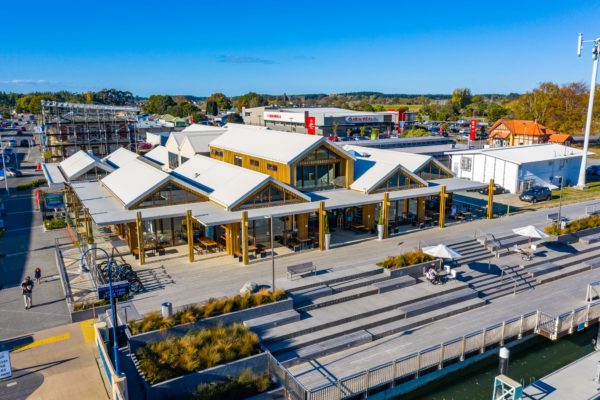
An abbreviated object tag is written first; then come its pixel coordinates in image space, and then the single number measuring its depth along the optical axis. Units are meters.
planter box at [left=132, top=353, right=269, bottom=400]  13.32
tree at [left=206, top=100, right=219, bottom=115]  150.75
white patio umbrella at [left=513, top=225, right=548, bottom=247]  24.41
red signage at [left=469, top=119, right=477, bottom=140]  59.71
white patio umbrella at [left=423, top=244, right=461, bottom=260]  21.16
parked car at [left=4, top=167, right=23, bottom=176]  55.96
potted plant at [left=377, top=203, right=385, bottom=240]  26.42
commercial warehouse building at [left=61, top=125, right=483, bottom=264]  23.91
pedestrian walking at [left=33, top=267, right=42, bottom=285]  21.98
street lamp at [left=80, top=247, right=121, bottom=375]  12.80
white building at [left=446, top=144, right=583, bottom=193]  41.03
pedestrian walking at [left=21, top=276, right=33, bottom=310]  19.39
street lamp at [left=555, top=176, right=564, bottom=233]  27.42
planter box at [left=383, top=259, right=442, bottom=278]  21.38
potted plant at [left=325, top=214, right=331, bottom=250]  24.82
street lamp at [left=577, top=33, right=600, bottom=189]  40.81
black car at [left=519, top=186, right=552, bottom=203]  37.56
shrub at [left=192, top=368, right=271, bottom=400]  13.62
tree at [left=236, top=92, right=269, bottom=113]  161.39
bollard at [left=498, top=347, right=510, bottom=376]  14.80
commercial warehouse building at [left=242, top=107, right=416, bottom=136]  77.62
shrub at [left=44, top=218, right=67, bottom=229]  32.00
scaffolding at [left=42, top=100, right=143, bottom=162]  53.75
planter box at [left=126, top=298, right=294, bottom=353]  15.20
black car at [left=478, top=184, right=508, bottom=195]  41.13
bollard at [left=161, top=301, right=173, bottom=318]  16.16
